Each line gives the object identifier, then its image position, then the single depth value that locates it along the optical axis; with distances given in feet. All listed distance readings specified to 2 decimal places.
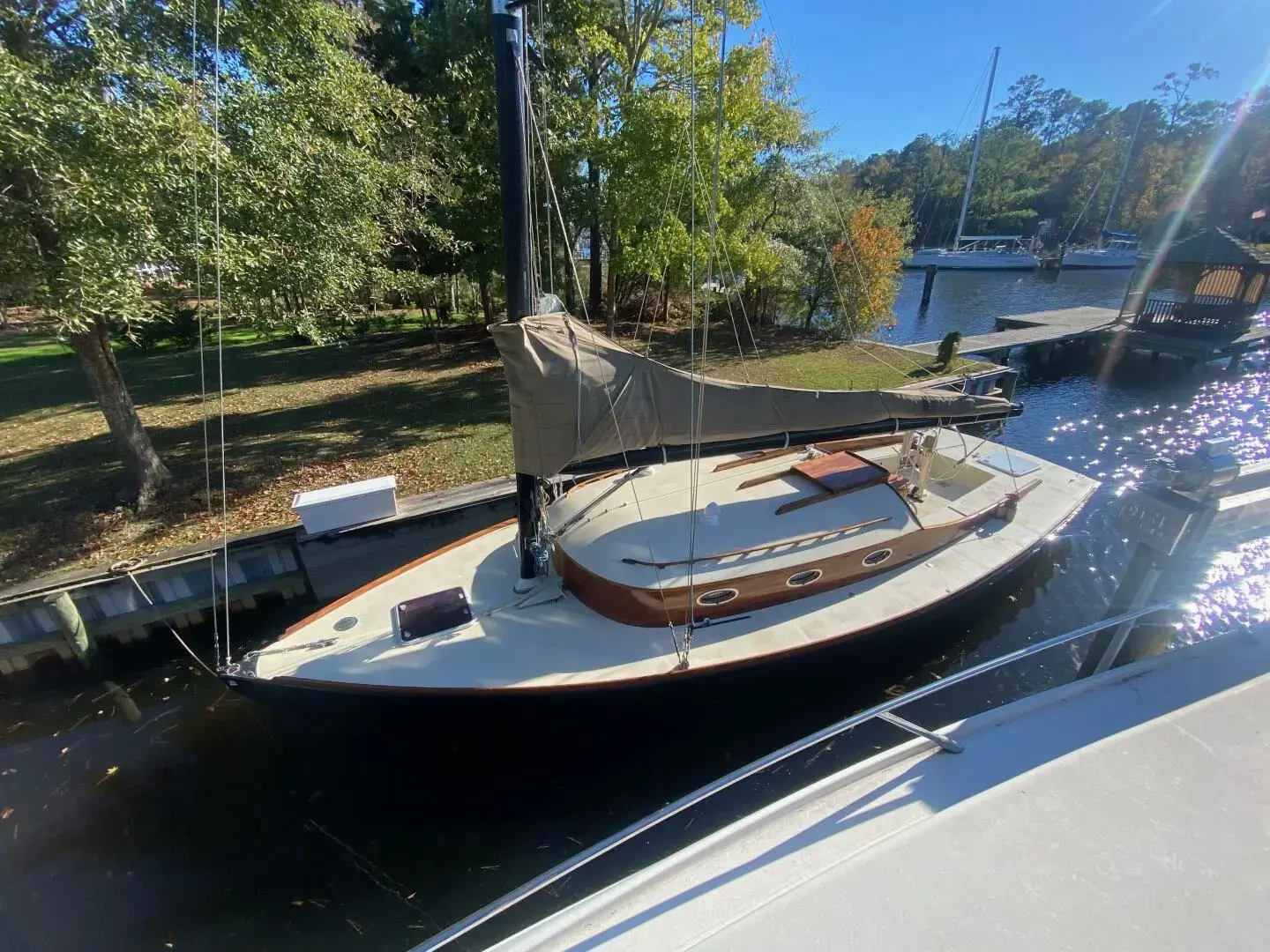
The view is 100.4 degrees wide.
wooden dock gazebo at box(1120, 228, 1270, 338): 60.95
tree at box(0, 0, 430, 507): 18.57
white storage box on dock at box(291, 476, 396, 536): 24.93
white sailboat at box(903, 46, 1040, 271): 159.63
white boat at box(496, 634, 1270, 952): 6.45
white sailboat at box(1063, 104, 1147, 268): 161.17
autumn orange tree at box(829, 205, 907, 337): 68.64
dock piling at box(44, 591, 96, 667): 22.58
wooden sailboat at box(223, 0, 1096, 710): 16.55
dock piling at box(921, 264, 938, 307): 101.55
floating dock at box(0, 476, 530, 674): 22.88
